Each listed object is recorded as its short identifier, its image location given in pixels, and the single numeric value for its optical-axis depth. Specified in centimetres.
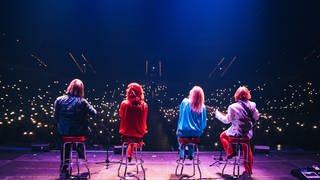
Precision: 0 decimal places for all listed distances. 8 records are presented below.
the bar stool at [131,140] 491
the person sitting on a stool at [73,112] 482
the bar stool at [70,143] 480
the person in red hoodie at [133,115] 490
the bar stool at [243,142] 507
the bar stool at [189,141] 512
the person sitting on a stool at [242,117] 511
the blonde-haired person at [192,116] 528
